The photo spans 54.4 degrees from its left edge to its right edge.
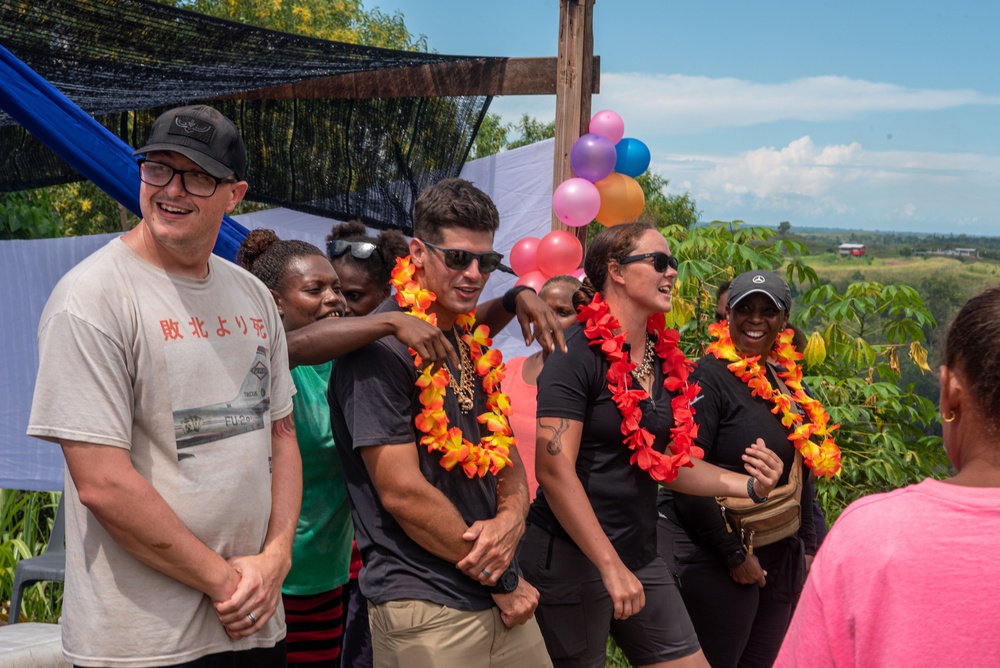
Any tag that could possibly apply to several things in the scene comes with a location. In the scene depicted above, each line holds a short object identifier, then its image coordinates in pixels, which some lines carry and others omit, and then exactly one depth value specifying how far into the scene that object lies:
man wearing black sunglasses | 2.35
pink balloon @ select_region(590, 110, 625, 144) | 6.25
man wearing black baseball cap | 1.87
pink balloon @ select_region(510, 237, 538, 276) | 6.06
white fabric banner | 5.30
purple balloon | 6.07
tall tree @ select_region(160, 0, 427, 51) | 17.41
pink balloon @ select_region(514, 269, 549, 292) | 5.71
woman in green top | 2.93
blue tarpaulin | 3.45
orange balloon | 6.20
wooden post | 6.03
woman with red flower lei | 2.93
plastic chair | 4.28
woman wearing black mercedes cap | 3.49
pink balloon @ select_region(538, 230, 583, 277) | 5.80
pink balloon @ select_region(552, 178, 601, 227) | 5.96
